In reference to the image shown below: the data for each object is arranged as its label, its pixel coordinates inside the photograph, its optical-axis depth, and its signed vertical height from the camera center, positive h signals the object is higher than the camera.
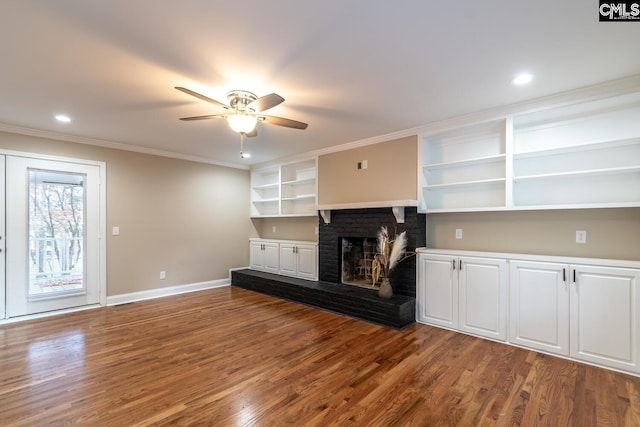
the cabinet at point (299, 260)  5.36 -0.78
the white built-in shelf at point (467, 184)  3.45 +0.40
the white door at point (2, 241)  3.91 -0.29
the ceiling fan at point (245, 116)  2.82 +0.96
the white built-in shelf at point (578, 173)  2.70 +0.41
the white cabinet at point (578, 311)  2.62 -0.88
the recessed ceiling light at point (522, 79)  2.59 +1.19
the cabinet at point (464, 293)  3.31 -0.89
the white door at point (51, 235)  4.00 -0.24
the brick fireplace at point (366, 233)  4.01 -0.25
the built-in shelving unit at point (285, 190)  5.76 +0.56
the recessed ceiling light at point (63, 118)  3.56 +1.19
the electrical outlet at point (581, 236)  3.05 -0.20
